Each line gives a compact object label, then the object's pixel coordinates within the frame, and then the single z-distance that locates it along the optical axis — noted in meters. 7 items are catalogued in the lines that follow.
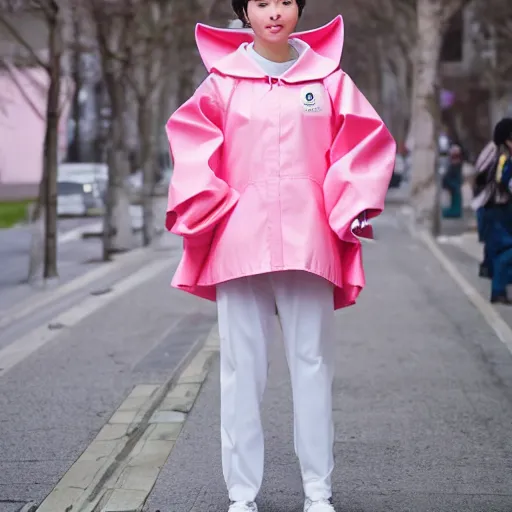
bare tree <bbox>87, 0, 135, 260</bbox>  19.25
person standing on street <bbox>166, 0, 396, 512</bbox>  4.42
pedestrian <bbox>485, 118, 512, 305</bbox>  11.68
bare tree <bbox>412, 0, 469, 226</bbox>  27.03
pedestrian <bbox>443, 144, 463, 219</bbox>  27.95
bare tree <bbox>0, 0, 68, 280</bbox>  14.86
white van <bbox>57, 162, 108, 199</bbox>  35.34
